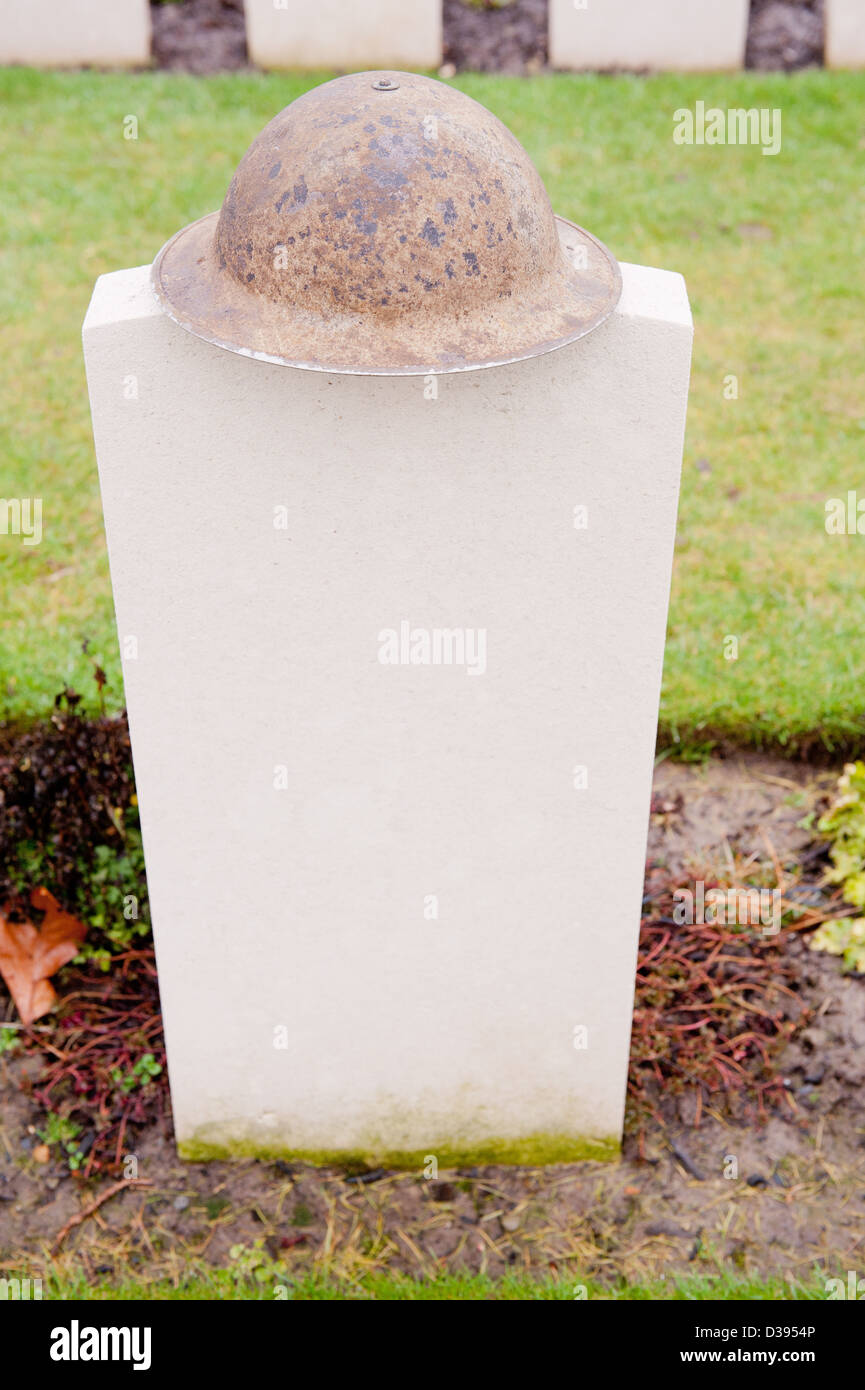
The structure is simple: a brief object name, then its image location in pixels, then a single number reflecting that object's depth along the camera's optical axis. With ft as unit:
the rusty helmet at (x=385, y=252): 7.84
